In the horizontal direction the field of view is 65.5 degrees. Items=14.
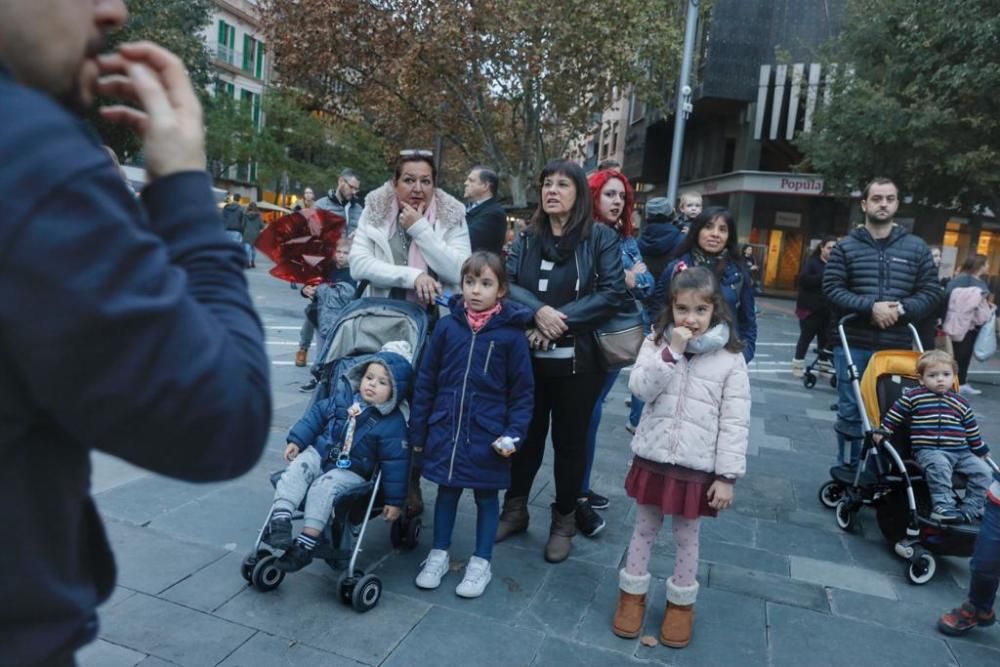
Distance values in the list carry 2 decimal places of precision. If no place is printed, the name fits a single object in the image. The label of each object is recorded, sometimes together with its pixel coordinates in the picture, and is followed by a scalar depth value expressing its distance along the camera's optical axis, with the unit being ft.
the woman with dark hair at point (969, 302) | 35.71
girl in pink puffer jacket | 11.24
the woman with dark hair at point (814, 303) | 34.78
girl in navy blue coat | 12.39
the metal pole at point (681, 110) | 46.69
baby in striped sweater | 14.25
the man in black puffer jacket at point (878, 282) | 16.88
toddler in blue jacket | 11.72
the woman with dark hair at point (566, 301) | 13.48
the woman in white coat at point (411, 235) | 13.61
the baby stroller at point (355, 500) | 11.52
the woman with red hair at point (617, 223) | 15.83
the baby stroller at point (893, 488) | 13.96
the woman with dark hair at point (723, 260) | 16.47
